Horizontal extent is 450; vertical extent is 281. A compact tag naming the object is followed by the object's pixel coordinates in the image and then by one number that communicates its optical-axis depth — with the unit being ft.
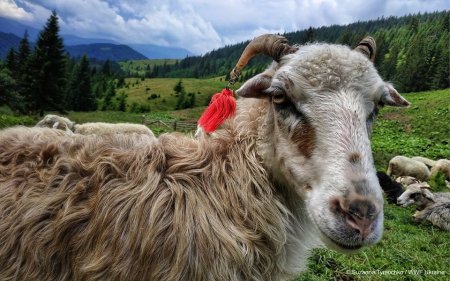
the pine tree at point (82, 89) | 252.42
